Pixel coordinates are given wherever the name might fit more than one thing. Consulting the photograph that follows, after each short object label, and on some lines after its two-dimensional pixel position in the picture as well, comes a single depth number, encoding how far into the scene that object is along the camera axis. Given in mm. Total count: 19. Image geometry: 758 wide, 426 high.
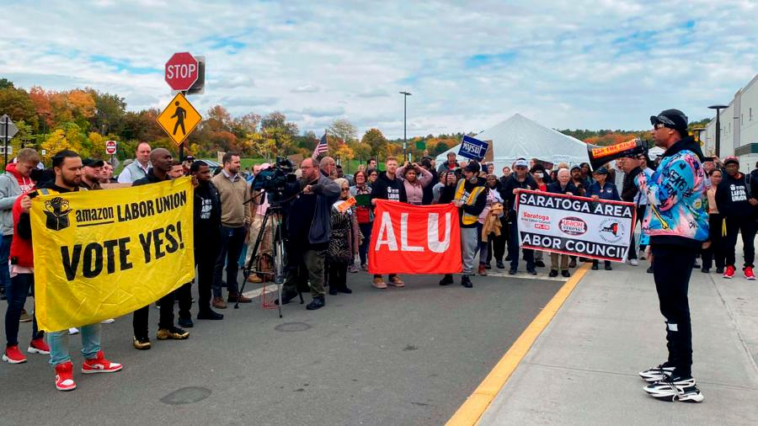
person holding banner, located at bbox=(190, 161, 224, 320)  6871
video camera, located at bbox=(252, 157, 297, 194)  7414
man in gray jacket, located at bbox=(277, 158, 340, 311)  7621
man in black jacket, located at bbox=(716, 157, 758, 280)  9781
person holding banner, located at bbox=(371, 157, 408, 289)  9789
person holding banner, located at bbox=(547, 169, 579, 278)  10234
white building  35384
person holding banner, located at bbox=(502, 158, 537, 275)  10461
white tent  24328
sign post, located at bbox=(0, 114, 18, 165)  21377
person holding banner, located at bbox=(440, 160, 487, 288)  9281
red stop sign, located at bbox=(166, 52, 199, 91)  12102
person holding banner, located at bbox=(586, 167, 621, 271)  10828
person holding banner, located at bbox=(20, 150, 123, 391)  4801
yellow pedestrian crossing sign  11055
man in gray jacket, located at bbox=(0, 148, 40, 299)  6367
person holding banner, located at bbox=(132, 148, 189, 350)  6262
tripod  7398
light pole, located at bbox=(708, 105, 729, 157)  34172
